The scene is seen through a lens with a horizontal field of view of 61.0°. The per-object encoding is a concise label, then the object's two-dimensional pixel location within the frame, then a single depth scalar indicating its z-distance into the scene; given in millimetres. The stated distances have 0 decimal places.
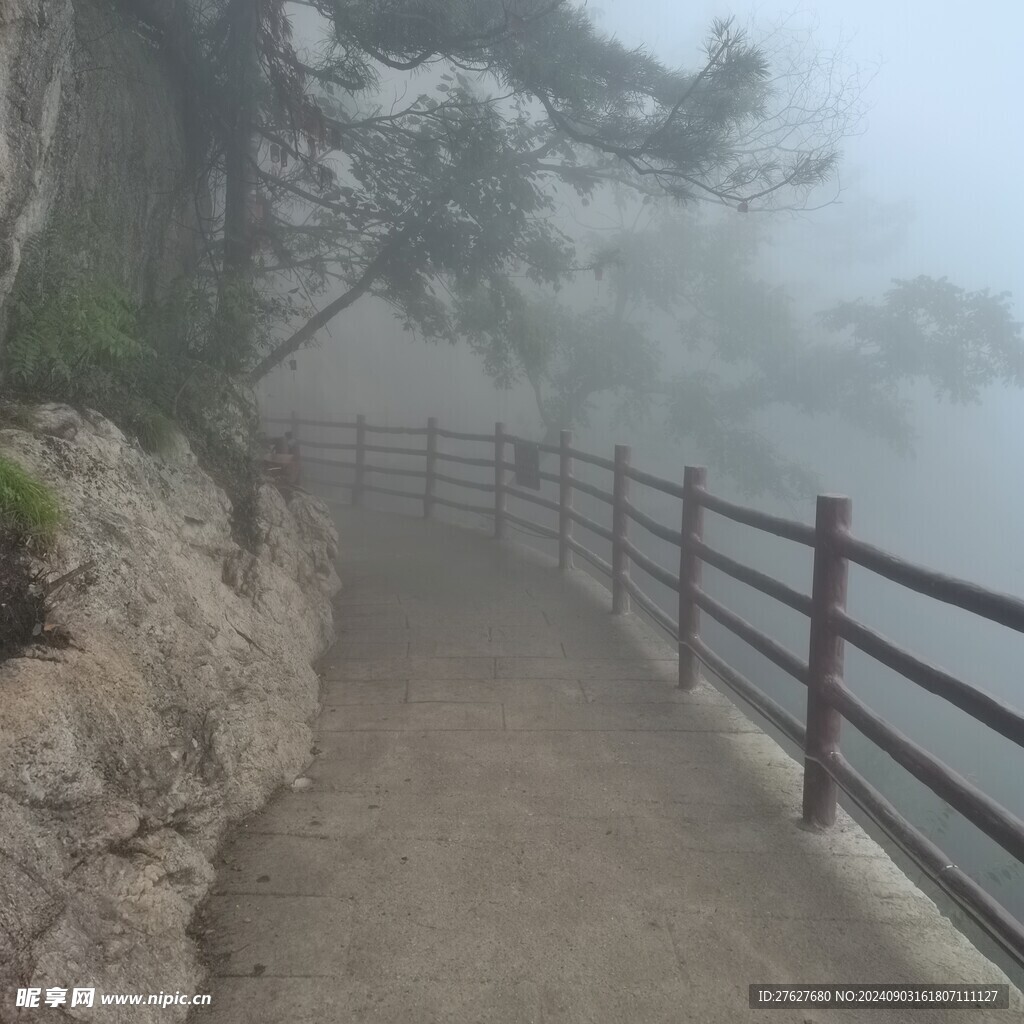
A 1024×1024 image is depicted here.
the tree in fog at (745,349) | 18250
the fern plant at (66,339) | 3527
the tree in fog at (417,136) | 6516
